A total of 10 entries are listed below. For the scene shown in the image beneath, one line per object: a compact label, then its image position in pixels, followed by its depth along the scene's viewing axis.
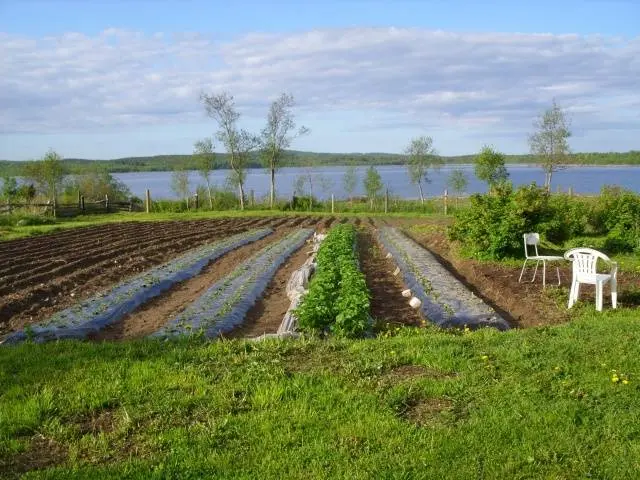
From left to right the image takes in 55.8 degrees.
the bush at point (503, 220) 14.84
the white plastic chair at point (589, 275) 9.44
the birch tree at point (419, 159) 49.44
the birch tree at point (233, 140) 41.88
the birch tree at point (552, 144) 35.97
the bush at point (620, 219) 15.53
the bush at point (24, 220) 25.36
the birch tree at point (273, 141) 42.62
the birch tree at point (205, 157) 45.59
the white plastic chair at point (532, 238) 12.86
